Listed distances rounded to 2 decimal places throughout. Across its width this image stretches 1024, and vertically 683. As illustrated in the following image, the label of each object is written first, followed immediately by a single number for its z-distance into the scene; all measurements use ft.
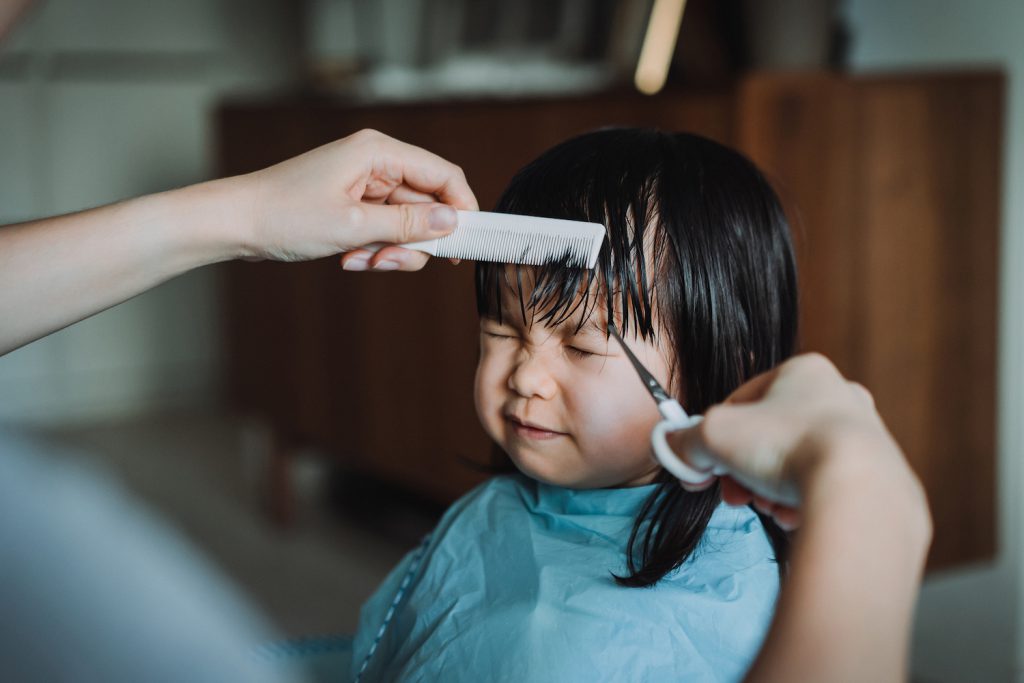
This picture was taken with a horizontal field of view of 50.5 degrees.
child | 2.66
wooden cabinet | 5.32
